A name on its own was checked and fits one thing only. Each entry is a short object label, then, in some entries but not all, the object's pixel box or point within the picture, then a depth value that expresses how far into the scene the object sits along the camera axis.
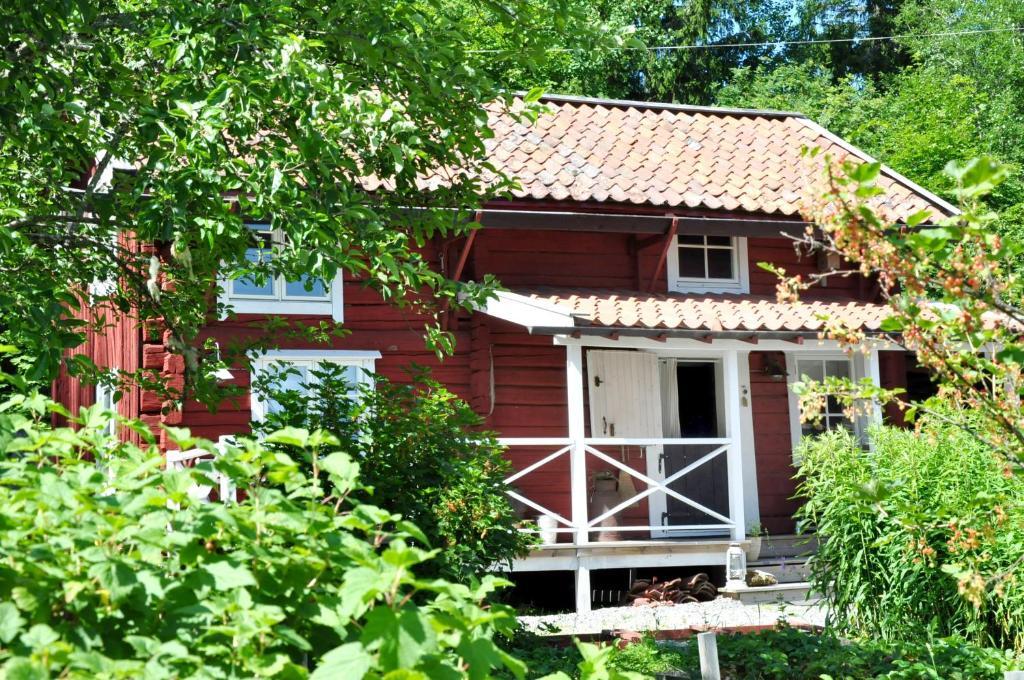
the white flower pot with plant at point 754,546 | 12.34
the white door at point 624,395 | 13.50
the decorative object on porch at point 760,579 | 12.01
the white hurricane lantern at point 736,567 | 11.88
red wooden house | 12.10
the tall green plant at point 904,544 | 7.69
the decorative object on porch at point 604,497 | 12.72
